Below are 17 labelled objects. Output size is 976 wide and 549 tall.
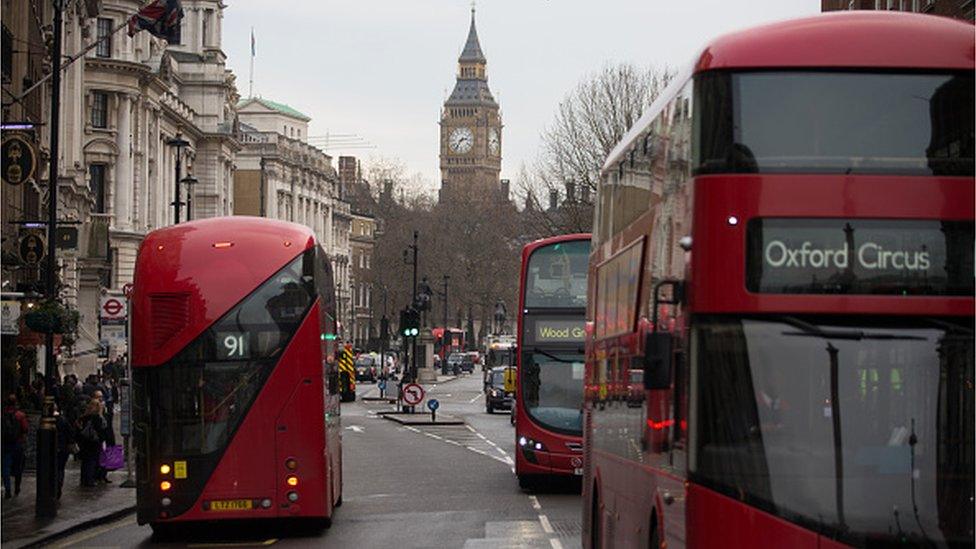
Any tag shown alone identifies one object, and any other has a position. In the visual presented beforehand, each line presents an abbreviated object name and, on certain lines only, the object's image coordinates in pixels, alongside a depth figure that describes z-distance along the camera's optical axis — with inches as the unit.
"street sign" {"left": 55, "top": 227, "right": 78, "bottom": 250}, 1631.4
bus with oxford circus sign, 409.1
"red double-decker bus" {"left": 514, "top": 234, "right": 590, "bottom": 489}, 1162.0
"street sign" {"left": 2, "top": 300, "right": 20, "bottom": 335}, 1063.6
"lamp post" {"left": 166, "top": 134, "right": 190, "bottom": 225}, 2152.3
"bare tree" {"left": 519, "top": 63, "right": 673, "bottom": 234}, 2923.2
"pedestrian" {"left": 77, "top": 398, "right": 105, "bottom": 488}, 1219.2
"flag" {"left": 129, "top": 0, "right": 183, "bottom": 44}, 1505.9
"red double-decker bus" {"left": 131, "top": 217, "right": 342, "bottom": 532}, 842.8
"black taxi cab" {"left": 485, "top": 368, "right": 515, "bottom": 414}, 2849.4
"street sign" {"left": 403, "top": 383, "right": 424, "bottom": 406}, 2409.0
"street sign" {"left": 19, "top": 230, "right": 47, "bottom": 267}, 1492.4
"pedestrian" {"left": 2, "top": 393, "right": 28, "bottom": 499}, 1110.4
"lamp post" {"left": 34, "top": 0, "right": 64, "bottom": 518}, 989.8
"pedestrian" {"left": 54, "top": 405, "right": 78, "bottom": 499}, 1201.5
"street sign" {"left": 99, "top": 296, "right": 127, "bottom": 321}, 1665.8
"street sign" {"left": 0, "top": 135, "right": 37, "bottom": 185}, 1273.4
